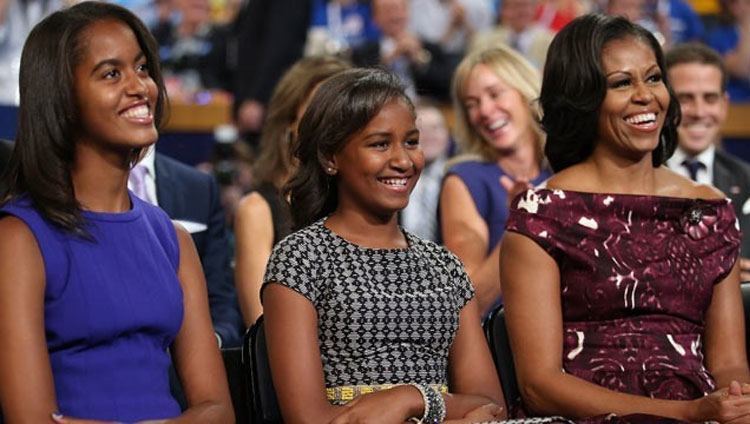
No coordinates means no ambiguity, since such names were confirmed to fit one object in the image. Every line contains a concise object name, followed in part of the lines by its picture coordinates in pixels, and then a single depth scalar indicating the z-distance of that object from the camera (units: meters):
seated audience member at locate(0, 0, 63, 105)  15.82
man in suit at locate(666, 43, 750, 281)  10.60
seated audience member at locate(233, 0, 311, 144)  17.30
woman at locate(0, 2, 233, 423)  5.91
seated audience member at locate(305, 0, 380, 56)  17.80
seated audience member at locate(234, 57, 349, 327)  9.05
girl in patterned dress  6.59
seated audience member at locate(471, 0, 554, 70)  17.03
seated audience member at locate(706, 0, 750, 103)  17.23
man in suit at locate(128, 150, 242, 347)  8.73
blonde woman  9.50
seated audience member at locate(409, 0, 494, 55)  18.27
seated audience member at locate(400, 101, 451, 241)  13.53
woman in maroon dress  7.09
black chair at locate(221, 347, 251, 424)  7.17
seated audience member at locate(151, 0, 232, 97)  17.89
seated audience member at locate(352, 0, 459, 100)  16.92
